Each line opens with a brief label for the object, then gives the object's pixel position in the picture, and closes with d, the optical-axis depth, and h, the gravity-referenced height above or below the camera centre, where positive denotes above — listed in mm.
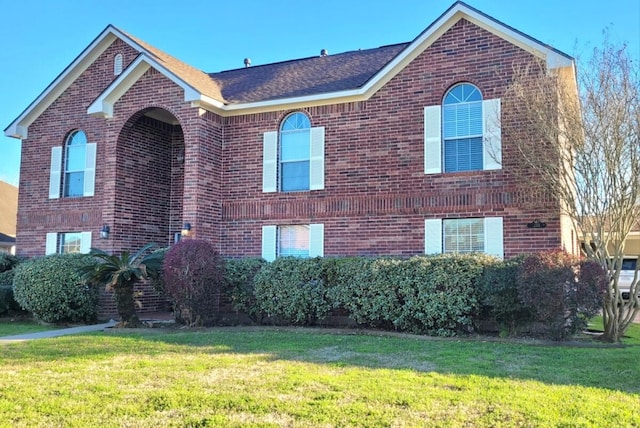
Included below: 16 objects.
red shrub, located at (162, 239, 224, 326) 11422 -236
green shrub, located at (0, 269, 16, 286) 14570 -407
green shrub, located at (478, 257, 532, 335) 9789 -464
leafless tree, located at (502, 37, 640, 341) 9734 +2042
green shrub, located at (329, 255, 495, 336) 10070 -443
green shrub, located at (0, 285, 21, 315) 13695 -908
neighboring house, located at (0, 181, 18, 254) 27156 +2332
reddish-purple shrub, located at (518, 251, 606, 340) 9219 -337
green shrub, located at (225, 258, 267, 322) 11938 -450
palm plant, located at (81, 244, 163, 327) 11469 -233
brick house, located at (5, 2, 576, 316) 12336 +2800
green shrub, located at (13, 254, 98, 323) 12422 -619
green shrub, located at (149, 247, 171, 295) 12062 -332
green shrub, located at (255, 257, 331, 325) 11258 -504
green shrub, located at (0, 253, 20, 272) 15227 -17
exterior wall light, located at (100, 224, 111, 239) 14359 +800
